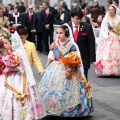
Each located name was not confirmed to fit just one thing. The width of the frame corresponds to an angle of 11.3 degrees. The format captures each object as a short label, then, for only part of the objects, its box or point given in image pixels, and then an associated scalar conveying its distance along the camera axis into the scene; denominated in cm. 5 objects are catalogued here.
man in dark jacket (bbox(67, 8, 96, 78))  1058
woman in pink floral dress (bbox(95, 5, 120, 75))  1467
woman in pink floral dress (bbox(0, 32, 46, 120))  866
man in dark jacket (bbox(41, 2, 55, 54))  2131
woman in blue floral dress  940
